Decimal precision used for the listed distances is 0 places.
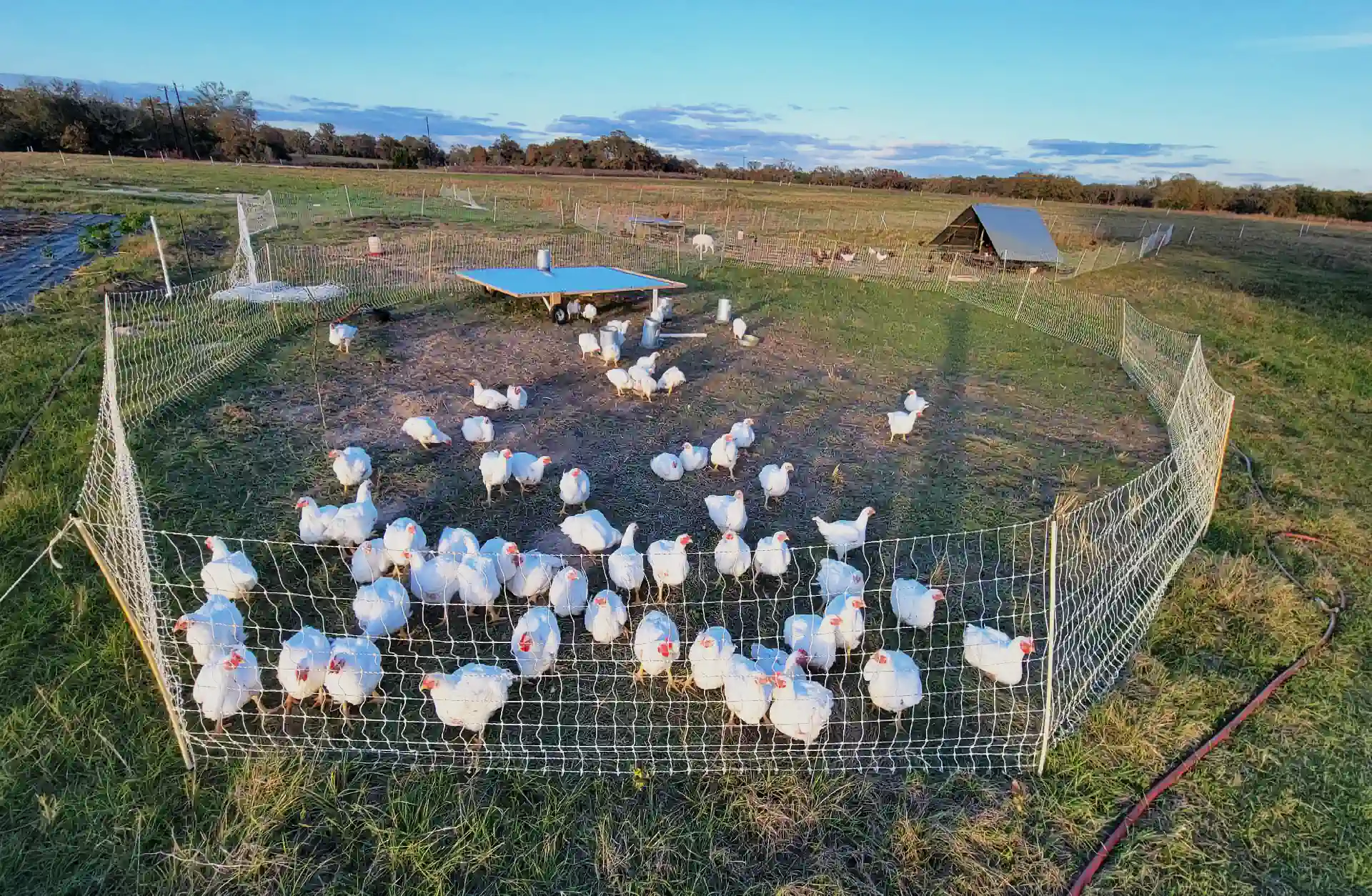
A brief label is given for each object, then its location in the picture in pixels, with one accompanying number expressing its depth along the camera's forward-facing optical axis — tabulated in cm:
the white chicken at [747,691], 401
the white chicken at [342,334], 969
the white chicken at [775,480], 653
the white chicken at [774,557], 520
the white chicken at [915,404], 860
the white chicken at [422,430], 698
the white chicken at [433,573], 476
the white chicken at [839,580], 496
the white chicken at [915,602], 484
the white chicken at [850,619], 454
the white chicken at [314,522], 530
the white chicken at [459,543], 497
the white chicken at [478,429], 712
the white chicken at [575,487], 609
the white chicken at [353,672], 393
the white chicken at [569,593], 477
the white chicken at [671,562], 501
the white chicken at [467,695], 389
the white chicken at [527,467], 638
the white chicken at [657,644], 434
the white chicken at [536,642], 429
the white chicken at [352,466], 620
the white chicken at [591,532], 546
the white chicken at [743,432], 737
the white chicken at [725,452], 696
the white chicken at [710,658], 427
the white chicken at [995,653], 449
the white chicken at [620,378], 886
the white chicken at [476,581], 474
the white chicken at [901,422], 818
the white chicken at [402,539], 509
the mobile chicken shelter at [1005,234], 1998
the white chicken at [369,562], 496
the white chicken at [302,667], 393
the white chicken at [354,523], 533
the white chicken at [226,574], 466
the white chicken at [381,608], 454
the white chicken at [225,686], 379
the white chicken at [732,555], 520
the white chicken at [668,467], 670
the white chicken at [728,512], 581
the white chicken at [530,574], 488
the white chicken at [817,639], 451
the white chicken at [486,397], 808
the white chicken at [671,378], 913
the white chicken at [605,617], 459
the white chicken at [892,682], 413
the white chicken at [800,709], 392
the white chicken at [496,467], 619
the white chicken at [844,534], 557
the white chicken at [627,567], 506
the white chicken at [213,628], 406
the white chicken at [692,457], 676
